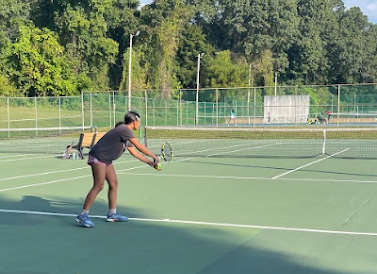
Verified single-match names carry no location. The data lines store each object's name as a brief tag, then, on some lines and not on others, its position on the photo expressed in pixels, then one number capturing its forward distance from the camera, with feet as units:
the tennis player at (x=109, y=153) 23.85
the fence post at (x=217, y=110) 118.90
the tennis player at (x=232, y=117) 128.06
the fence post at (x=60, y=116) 115.22
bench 57.93
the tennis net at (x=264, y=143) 65.16
